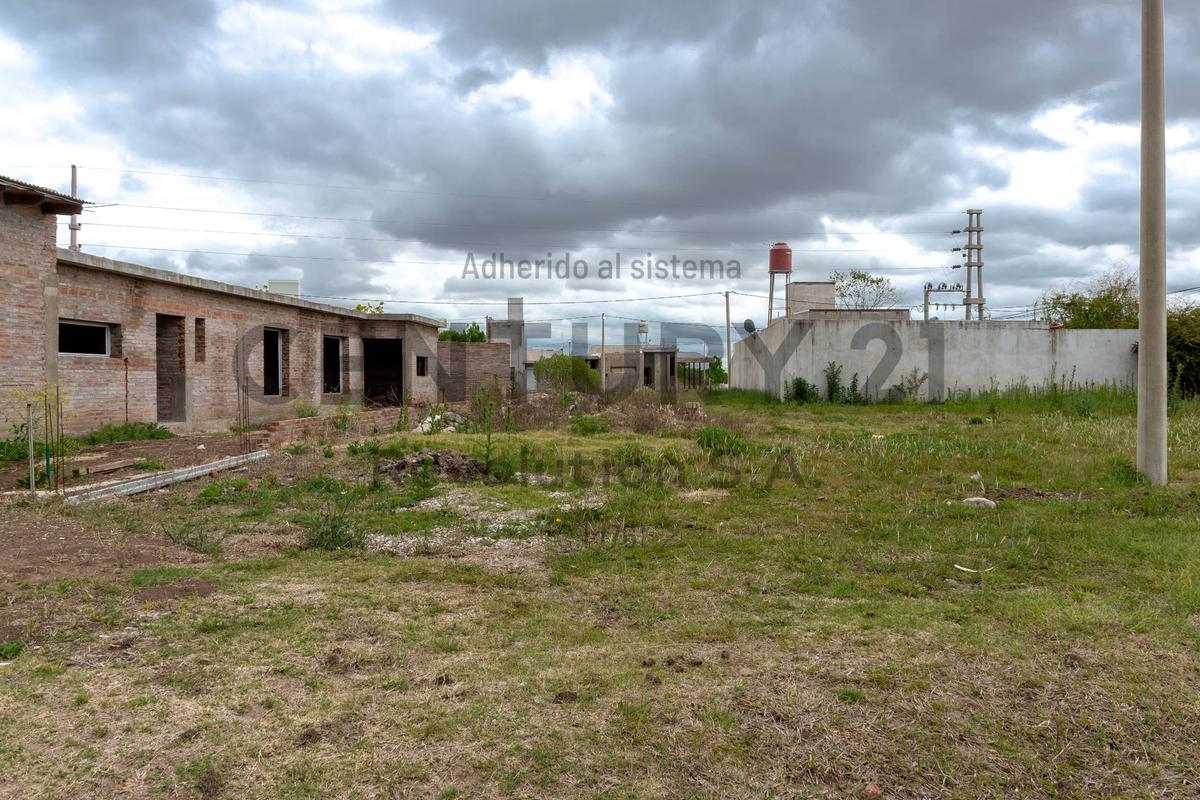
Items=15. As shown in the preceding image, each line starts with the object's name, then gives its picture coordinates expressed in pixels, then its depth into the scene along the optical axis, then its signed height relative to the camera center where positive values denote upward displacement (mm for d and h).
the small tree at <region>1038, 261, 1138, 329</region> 35250 +3811
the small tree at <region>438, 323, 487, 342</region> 43350 +3036
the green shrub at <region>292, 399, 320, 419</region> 17688 -606
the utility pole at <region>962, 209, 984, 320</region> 39438 +7083
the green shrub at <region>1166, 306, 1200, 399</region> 19359 +903
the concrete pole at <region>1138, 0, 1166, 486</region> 7508 +1365
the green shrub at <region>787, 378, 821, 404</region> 21212 -222
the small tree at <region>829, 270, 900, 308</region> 45594 +6140
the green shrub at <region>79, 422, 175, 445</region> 12344 -848
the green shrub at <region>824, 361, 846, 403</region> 21078 +39
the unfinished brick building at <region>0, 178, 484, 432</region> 11016 +927
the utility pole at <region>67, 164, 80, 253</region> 23031 +4837
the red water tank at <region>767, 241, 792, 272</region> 33656 +5788
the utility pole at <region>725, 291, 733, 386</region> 38188 +1797
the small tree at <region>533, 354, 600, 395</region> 24719 +354
